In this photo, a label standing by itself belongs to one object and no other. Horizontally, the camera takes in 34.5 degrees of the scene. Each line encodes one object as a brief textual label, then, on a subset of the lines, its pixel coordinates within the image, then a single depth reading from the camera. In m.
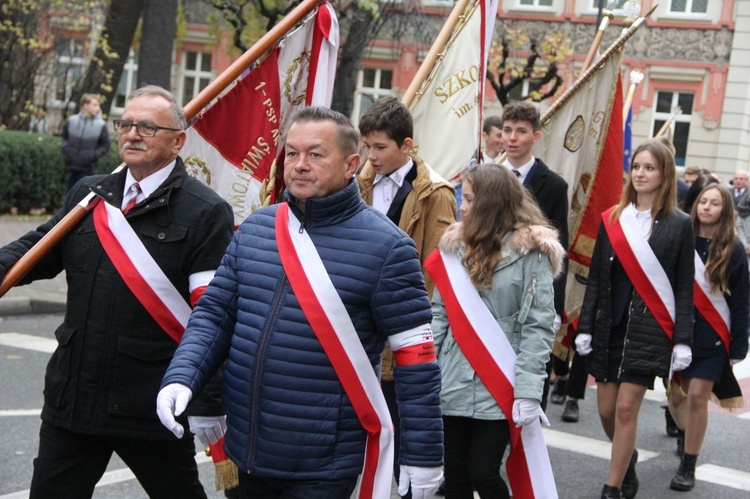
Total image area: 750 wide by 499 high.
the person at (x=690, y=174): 11.46
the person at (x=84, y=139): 17.12
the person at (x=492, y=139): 9.51
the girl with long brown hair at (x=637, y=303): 6.06
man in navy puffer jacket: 3.48
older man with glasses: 3.90
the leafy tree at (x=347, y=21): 22.23
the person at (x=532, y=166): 6.62
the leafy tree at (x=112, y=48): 19.75
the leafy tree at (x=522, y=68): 25.03
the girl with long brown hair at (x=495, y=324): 4.79
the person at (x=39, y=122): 20.09
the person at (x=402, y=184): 5.39
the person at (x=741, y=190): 15.80
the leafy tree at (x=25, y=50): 19.17
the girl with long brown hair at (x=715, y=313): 6.85
